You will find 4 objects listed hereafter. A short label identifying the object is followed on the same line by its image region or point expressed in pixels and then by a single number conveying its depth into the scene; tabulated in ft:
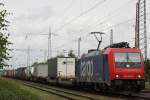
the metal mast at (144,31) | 154.71
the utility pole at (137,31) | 143.33
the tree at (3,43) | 65.87
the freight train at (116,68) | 89.56
